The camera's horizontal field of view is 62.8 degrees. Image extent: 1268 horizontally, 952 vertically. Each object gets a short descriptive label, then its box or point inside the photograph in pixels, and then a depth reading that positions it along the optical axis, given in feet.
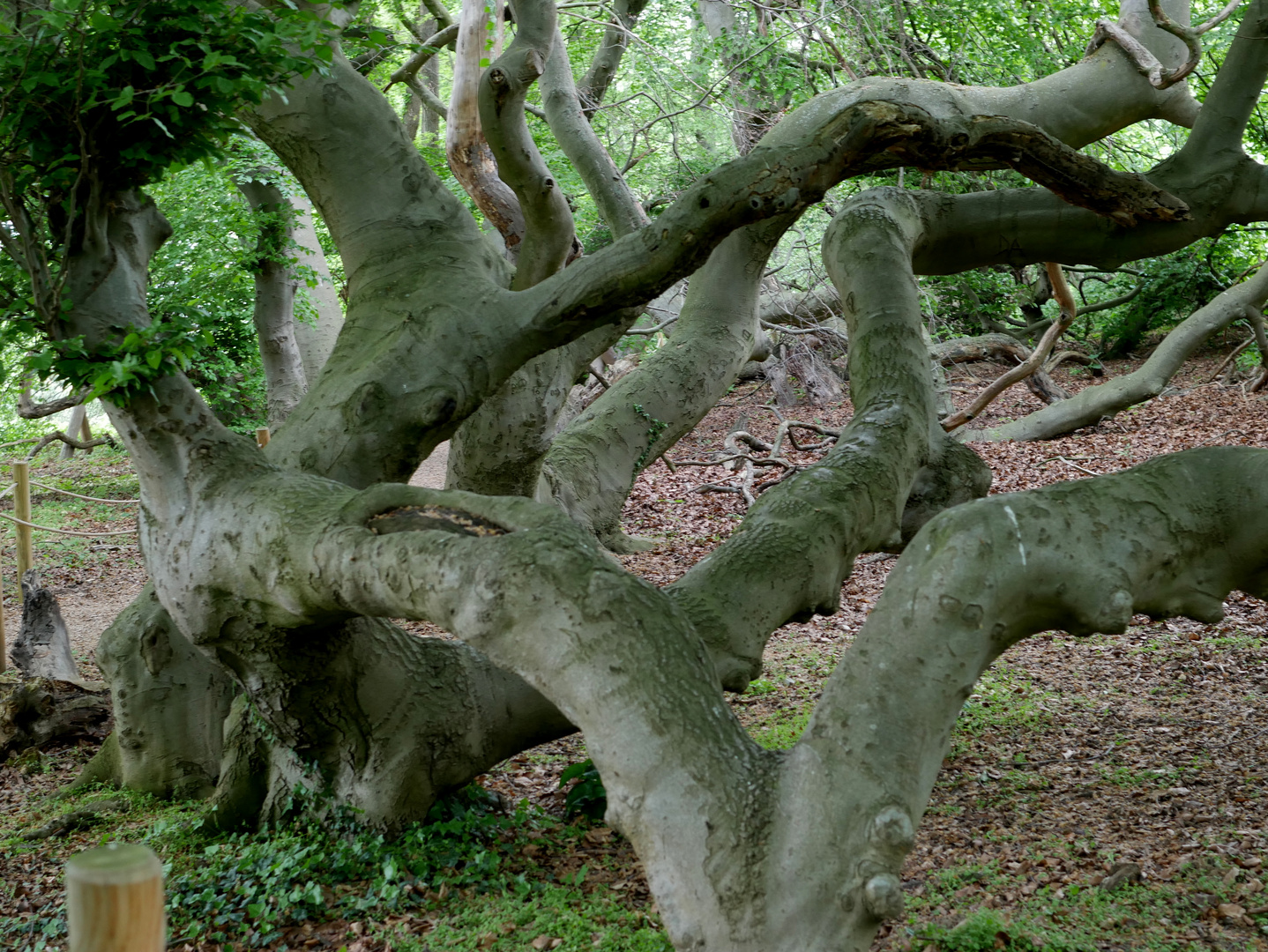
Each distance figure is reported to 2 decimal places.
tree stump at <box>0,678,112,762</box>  20.24
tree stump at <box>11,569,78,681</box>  22.40
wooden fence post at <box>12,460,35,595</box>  26.86
